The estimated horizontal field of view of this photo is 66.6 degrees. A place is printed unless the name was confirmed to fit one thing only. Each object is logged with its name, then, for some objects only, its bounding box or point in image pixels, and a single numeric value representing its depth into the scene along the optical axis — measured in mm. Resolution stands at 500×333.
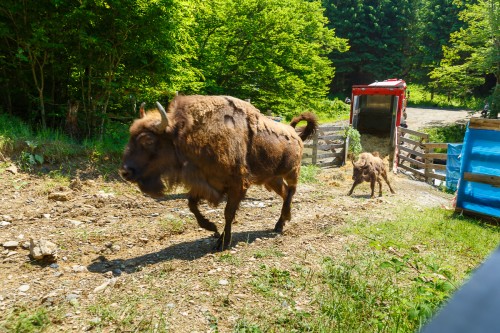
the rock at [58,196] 7172
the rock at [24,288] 4108
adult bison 5195
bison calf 11078
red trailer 20406
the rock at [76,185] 7917
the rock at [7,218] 6144
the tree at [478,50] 25438
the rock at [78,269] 4734
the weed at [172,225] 6410
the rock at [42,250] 4754
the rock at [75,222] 6241
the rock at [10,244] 5090
